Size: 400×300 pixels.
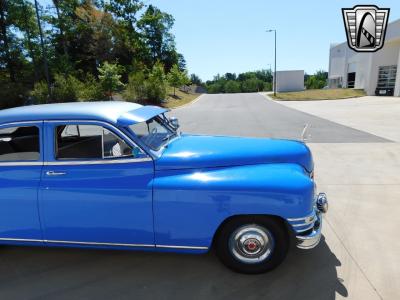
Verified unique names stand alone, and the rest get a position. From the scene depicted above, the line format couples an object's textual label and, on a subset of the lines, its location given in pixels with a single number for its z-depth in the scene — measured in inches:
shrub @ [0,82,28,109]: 1054.4
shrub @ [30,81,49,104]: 995.5
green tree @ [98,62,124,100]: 1139.3
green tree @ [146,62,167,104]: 1142.3
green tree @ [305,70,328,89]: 3442.4
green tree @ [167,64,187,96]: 1582.2
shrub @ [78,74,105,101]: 1038.3
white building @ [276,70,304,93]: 1863.9
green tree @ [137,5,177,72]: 2233.0
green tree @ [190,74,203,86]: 4243.9
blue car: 111.0
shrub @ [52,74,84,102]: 992.2
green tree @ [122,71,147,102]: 1091.9
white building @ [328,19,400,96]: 1193.9
